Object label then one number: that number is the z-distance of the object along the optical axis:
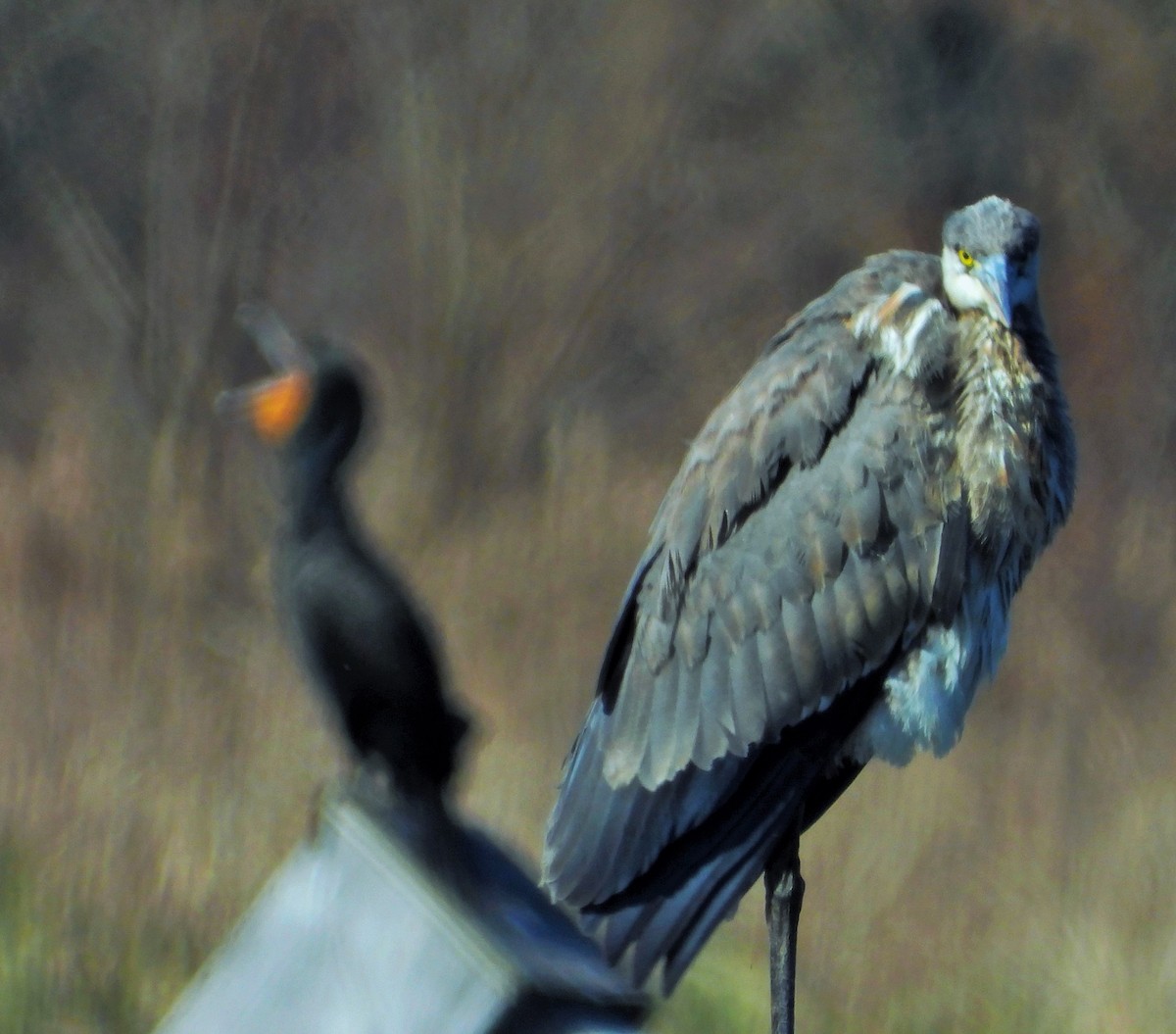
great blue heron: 14.91
